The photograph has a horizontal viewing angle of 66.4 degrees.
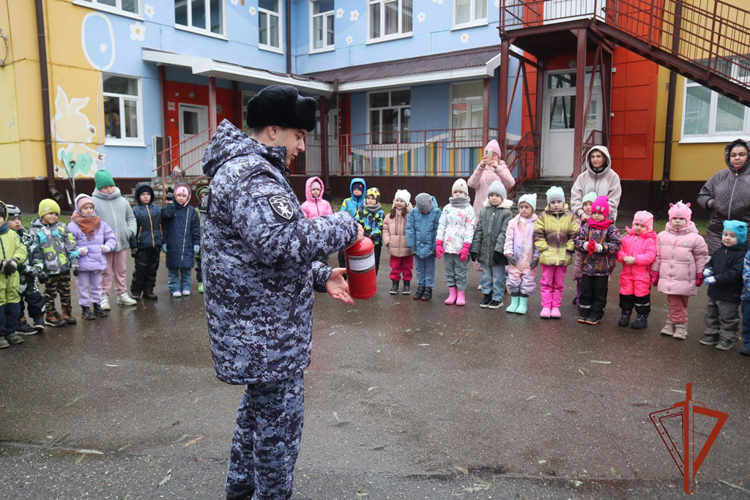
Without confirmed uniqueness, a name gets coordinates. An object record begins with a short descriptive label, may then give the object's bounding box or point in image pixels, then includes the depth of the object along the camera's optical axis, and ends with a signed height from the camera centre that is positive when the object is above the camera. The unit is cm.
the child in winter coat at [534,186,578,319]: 646 -64
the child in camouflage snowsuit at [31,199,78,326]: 616 -76
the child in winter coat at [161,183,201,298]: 782 -67
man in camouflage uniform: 225 -32
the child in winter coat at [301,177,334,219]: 864 -18
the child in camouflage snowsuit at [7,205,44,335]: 587 -95
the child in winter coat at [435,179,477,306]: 732 -65
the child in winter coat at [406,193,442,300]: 763 -67
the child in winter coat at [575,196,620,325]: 621 -72
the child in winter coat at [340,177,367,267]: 836 -13
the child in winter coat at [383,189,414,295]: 786 -73
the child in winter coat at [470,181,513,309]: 710 -67
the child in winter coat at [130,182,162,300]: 764 -76
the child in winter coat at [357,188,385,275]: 822 -41
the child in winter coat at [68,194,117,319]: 673 -76
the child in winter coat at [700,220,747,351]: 541 -88
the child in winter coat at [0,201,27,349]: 551 -90
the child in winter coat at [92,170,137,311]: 721 -48
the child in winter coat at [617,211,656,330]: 602 -84
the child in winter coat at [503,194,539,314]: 676 -79
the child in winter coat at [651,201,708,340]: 575 -78
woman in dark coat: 599 -5
